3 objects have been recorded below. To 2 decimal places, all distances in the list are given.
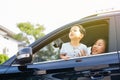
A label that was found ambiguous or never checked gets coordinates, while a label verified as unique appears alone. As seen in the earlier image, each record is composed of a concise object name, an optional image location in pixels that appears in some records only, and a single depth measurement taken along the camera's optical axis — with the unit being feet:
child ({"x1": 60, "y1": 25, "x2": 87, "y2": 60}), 14.17
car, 13.23
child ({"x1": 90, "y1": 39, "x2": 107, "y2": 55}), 13.76
